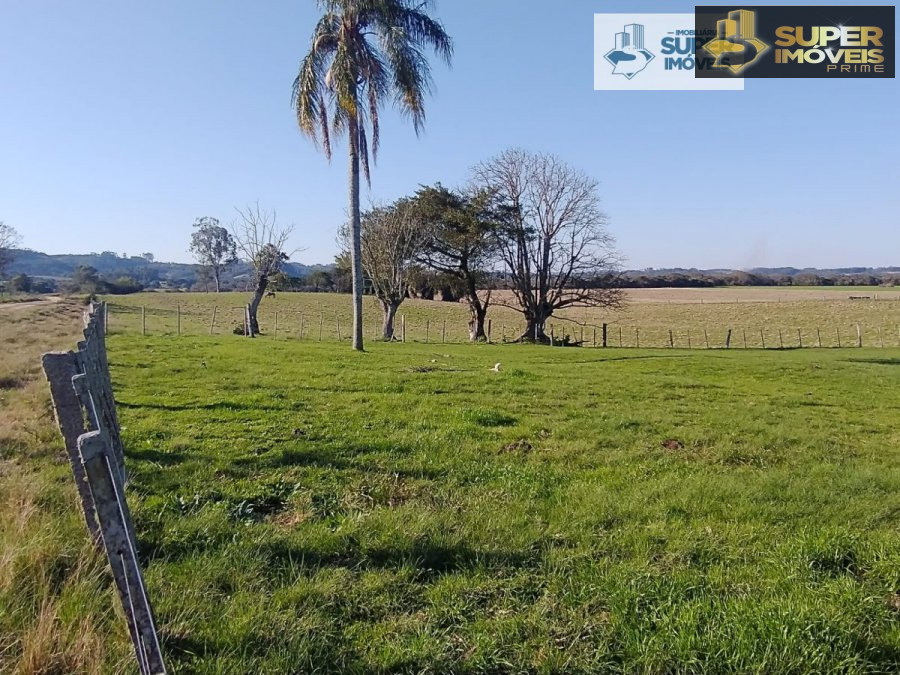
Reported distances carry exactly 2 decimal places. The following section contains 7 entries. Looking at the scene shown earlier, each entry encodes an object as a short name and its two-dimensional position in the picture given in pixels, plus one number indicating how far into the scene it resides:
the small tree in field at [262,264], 27.17
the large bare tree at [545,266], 30.03
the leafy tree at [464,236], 31.08
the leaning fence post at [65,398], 2.48
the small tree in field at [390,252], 28.89
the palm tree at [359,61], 15.38
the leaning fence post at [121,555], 1.88
